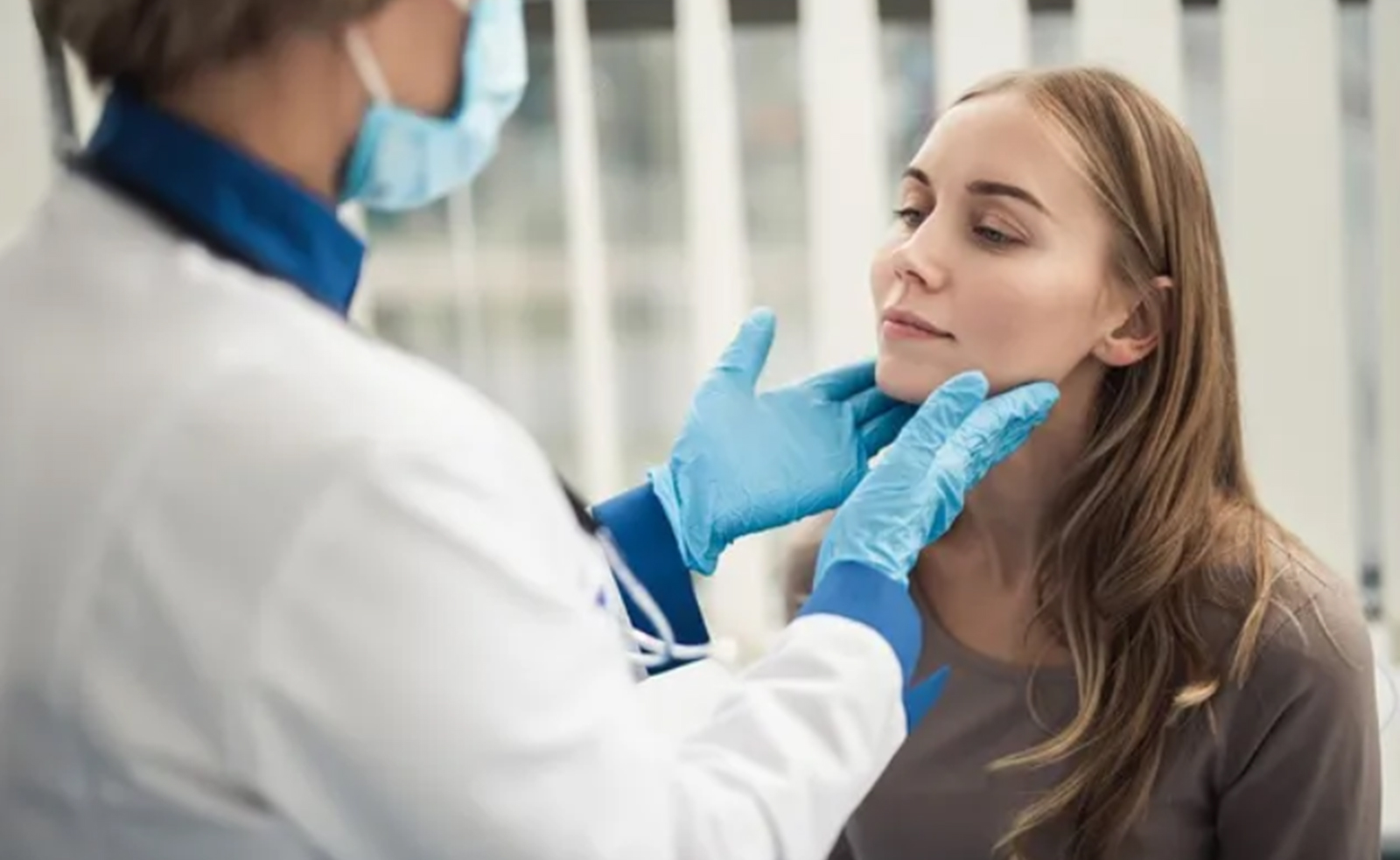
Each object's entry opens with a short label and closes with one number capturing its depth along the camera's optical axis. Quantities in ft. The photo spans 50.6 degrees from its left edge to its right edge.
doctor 2.52
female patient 4.53
